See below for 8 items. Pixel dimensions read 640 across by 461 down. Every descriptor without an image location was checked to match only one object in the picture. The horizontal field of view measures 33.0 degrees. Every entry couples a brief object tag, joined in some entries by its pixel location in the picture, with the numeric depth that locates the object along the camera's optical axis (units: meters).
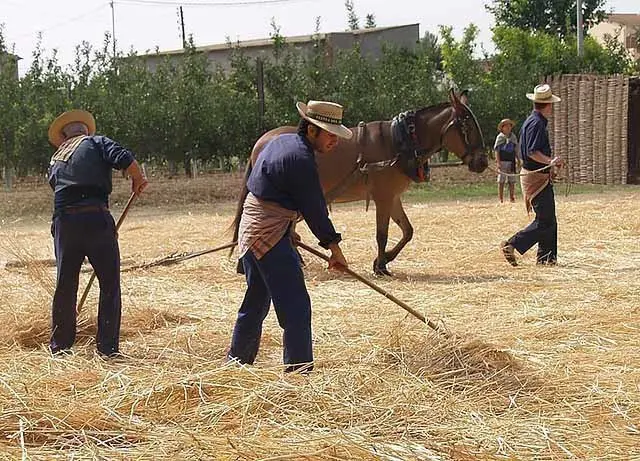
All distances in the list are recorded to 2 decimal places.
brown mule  11.65
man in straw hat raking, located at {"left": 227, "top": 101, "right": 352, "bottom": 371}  6.41
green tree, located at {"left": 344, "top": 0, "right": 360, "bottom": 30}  54.14
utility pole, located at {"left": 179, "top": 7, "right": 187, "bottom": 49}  59.56
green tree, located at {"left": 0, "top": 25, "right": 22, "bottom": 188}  25.38
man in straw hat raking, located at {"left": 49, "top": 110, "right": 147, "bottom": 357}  7.53
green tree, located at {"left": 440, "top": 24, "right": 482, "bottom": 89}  31.50
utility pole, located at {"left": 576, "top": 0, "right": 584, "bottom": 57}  37.04
